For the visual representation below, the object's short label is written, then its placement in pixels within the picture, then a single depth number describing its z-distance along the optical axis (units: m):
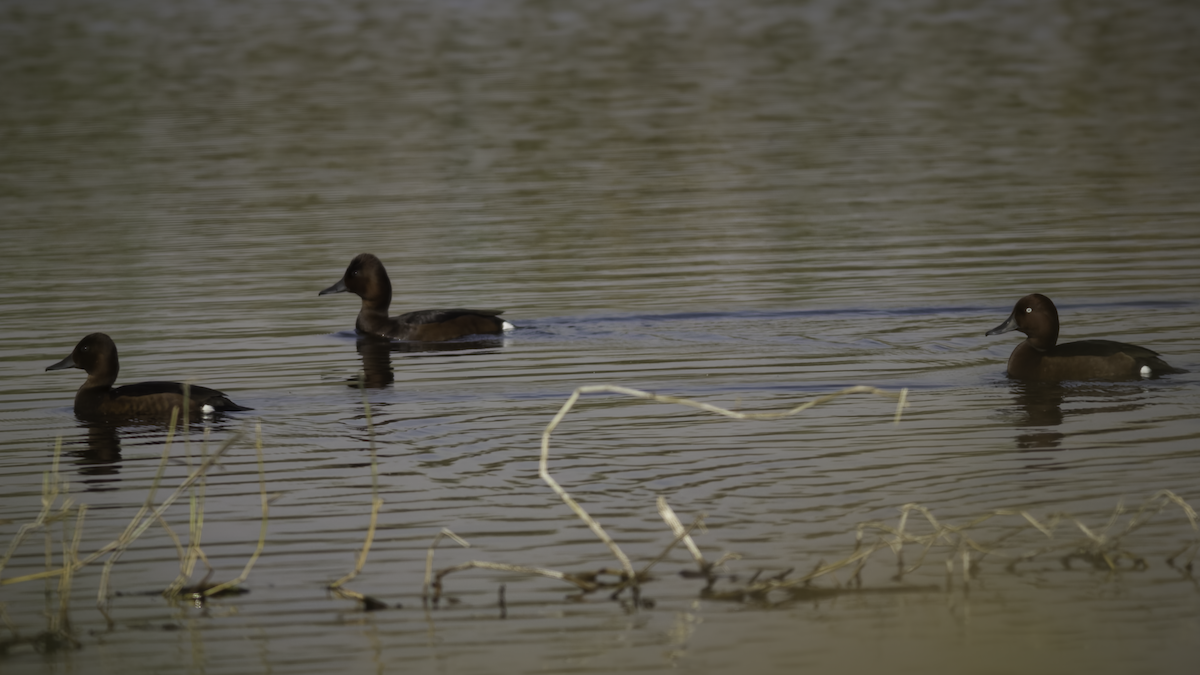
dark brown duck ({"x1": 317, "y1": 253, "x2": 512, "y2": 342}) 29.86
